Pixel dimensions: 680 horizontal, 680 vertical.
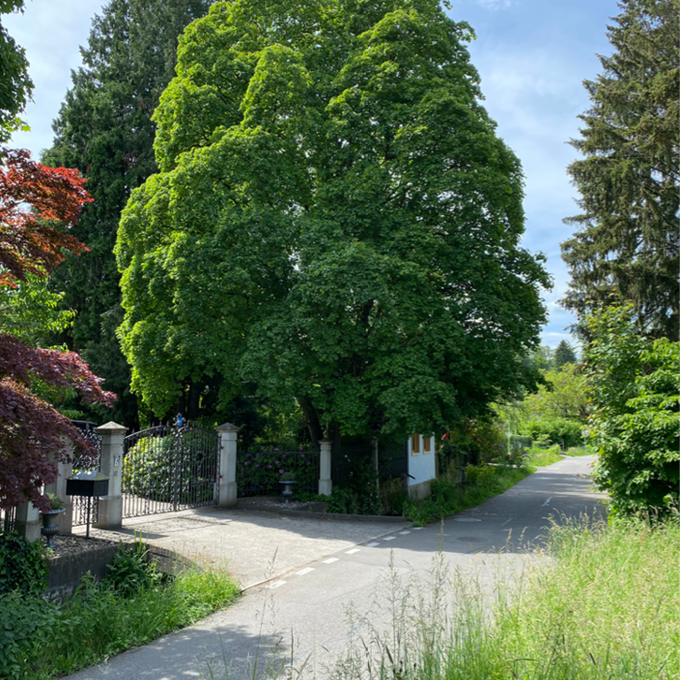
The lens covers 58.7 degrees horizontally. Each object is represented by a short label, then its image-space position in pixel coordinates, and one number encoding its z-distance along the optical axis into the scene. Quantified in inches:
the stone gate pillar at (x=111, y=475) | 441.1
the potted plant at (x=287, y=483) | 617.3
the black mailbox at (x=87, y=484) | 366.9
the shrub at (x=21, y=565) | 269.4
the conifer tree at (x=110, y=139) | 956.0
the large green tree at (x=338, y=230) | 553.0
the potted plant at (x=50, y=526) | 324.5
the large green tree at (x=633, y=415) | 368.2
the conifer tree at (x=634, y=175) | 802.2
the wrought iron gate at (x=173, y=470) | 583.2
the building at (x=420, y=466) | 828.0
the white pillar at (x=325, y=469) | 631.2
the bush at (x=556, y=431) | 2470.6
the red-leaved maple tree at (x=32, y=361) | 252.1
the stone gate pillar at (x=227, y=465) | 602.5
